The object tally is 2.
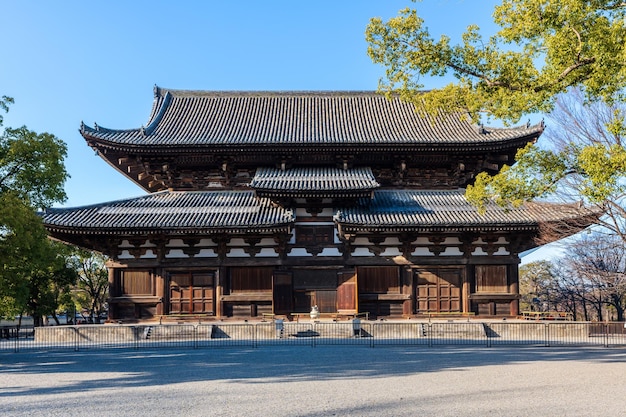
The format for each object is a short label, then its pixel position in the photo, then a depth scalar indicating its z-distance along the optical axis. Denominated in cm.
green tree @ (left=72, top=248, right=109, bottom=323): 3972
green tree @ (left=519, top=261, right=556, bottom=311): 3925
